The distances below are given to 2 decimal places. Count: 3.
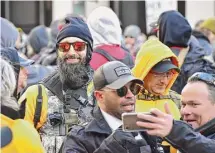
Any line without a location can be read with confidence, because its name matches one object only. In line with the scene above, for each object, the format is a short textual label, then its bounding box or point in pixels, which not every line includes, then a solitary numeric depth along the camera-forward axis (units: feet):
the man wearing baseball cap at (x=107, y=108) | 29.48
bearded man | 35.47
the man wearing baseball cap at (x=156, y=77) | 38.52
